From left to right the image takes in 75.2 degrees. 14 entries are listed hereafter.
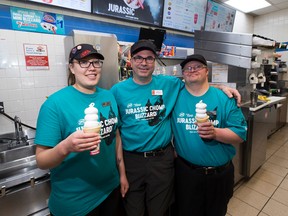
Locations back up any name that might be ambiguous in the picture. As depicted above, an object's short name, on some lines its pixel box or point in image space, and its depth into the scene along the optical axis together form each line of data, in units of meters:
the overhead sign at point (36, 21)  2.07
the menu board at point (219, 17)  4.14
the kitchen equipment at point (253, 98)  2.62
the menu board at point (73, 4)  2.22
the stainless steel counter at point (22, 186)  1.42
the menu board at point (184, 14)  3.48
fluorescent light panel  4.40
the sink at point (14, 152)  1.82
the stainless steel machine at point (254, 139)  2.53
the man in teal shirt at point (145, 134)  1.39
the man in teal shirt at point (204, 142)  1.38
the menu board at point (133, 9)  2.67
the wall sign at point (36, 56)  2.16
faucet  2.04
